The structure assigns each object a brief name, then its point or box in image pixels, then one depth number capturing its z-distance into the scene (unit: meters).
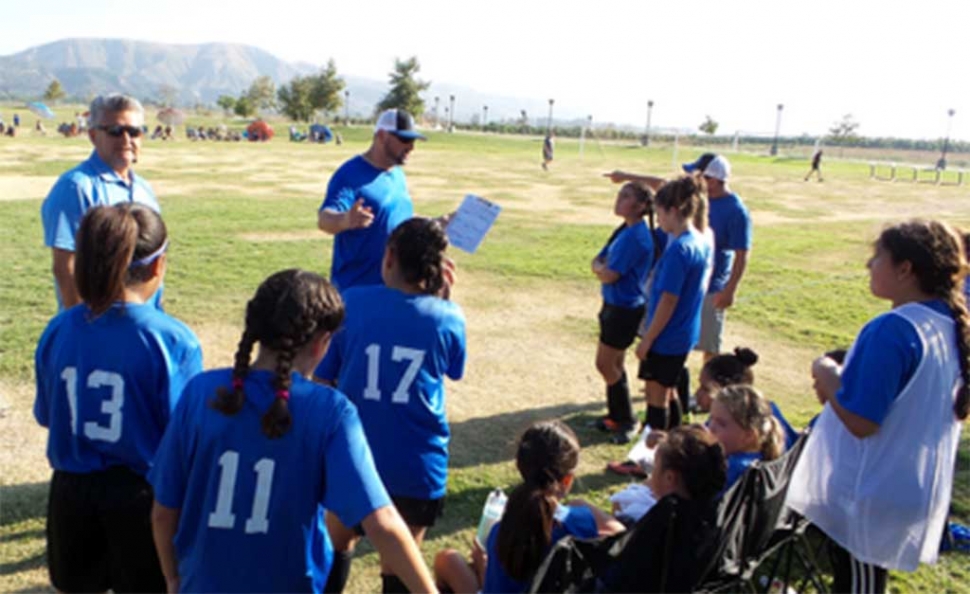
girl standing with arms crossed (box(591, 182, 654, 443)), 5.14
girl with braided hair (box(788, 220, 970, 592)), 2.52
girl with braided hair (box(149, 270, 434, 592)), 1.86
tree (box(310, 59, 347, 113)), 69.97
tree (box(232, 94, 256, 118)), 76.62
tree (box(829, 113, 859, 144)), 94.56
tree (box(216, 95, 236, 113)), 81.93
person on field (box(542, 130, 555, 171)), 33.09
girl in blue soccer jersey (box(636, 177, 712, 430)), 4.57
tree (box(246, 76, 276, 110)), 81.12
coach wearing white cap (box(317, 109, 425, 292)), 4.38
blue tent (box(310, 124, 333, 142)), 53.12
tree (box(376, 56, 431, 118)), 67.44
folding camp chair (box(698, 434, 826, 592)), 2.64
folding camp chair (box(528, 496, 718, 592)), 2.37
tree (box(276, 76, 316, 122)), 70.12
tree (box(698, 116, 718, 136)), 79.75
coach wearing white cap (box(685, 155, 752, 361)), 5.99
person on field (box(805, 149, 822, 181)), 36.06
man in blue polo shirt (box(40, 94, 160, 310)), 3.56
